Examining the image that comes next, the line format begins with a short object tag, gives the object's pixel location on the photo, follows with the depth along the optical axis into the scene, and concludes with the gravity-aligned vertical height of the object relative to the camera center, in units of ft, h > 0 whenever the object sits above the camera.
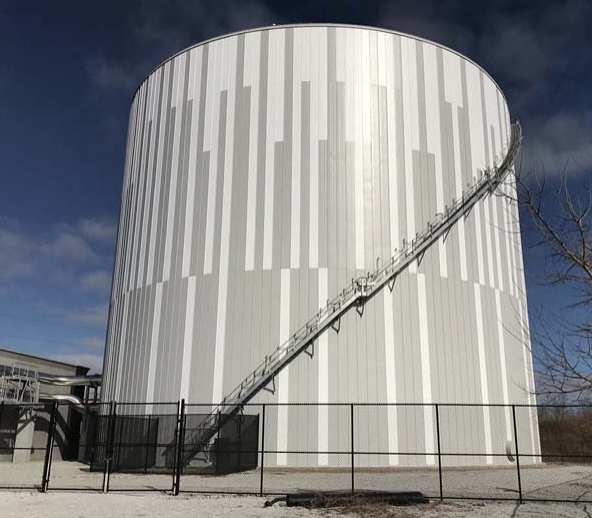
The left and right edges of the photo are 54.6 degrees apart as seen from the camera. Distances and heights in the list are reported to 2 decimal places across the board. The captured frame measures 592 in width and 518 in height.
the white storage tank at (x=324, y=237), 77.66 +26.38
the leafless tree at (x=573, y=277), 37.45 +9.60
